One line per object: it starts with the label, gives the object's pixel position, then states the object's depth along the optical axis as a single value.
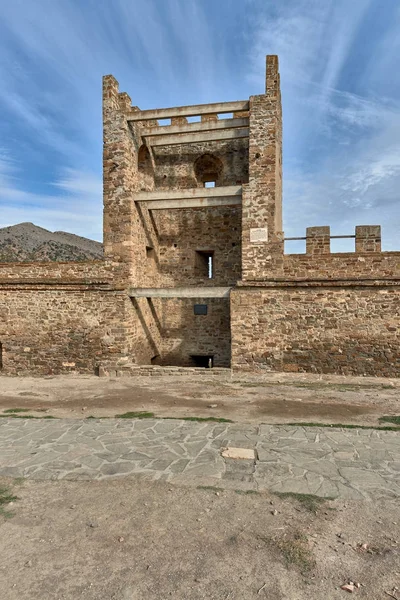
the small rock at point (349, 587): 2.82
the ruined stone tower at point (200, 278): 11.20
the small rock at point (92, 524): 3.75
